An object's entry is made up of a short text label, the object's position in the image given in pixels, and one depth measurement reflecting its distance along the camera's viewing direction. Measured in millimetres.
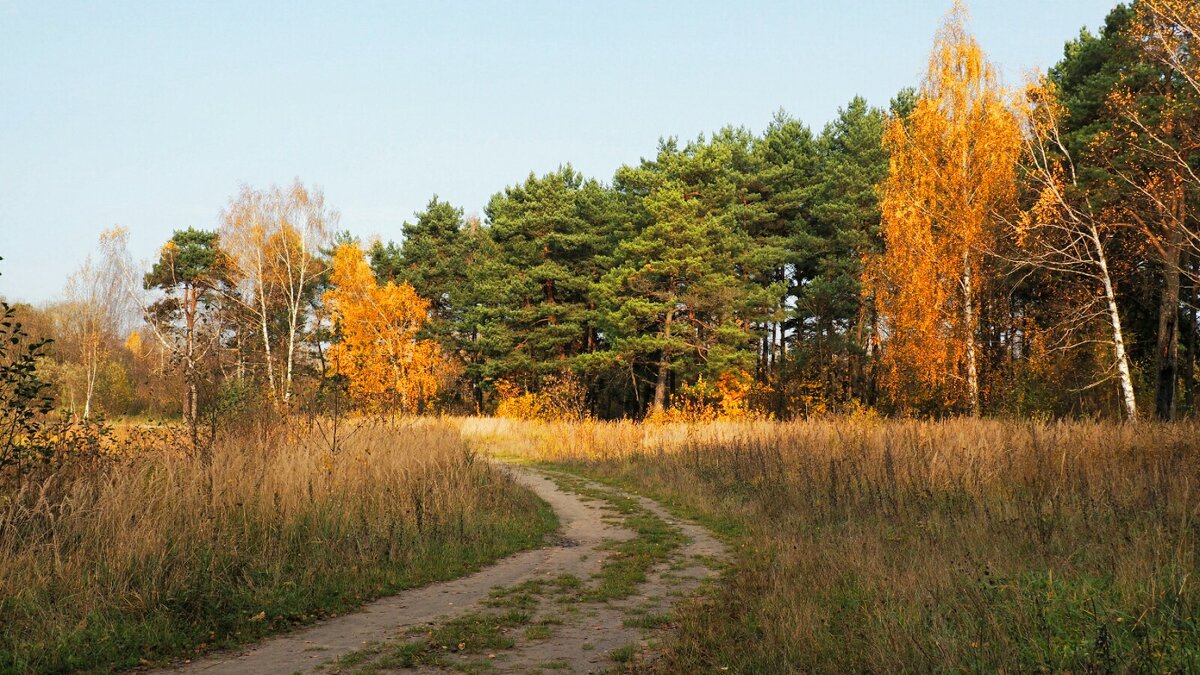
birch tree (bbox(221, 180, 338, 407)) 38688
